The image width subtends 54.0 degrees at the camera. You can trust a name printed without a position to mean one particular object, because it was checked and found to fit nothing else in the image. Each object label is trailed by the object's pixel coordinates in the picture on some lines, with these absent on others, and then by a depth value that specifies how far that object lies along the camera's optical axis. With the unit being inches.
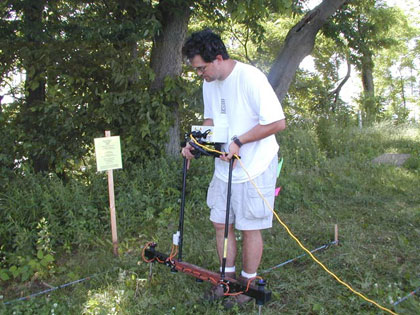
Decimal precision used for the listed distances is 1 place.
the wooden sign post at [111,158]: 168.9
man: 113.0
